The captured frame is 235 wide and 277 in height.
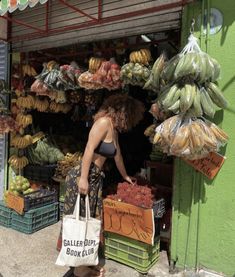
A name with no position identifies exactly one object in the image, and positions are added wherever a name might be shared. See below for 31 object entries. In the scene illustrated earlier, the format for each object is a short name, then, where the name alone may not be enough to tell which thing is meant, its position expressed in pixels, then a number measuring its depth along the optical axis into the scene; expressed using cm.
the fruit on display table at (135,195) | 378
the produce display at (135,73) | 385
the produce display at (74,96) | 532
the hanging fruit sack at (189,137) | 308
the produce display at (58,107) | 550
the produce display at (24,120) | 549
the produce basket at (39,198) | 487
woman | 348
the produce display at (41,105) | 550
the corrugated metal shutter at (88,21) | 397
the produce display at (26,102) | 549
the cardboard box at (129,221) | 370
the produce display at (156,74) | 351
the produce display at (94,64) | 433
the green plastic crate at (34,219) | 482
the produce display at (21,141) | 550
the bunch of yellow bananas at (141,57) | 393
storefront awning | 388
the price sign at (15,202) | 482
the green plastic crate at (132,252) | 380
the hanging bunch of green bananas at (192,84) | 307
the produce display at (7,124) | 533
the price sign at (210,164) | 346
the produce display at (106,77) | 413
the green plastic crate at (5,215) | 506
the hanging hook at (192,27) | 349
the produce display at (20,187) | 508
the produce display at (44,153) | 557
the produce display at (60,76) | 468
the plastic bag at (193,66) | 305
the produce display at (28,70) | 556
